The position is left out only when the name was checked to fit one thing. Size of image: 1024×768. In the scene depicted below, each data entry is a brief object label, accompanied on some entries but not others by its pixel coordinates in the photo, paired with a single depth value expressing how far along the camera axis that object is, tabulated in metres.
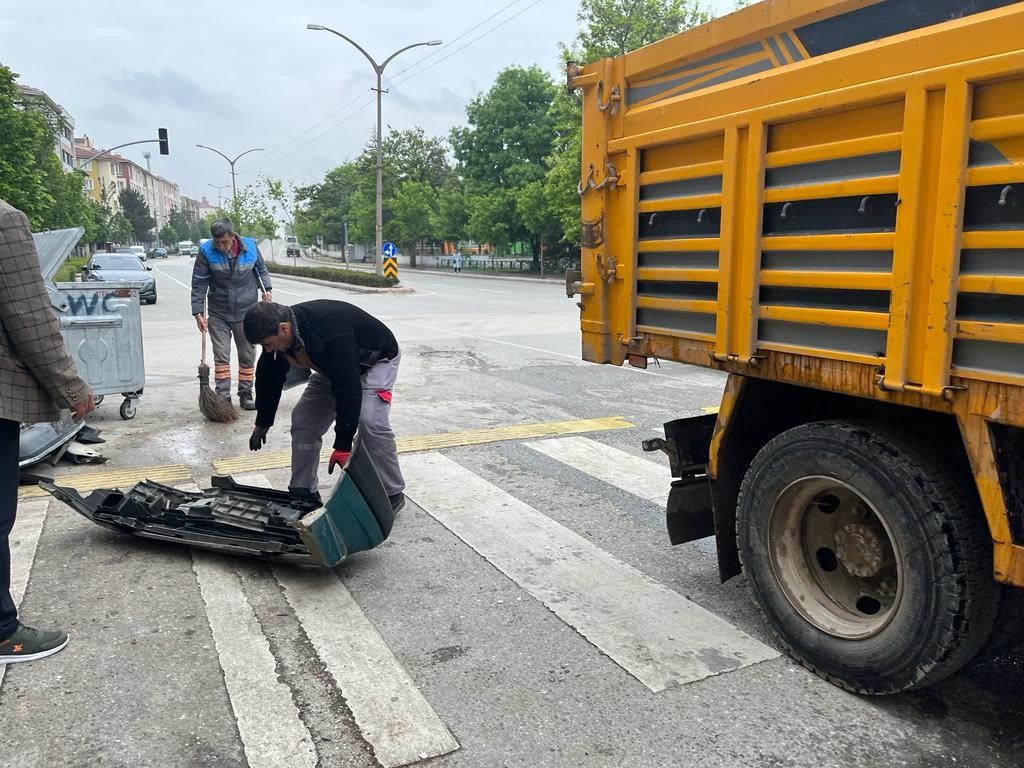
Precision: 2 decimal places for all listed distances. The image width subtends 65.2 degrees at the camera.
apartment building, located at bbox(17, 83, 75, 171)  71.31
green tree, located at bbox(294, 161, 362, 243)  81.31
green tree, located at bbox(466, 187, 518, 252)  46.81
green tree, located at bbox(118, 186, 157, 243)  106.64
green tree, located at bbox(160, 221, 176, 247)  132.38
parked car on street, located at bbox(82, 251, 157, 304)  22.46
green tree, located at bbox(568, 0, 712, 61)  39.06
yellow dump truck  2.31
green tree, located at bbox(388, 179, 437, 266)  59.16
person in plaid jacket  3.02
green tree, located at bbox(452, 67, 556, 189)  49.50
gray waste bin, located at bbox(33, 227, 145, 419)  7.09
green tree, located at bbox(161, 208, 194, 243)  147.32
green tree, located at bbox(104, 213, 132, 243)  75.05
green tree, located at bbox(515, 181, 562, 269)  41.69
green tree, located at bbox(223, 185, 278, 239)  64.62
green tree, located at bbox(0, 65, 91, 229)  21.29
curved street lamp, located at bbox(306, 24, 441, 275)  27.59
